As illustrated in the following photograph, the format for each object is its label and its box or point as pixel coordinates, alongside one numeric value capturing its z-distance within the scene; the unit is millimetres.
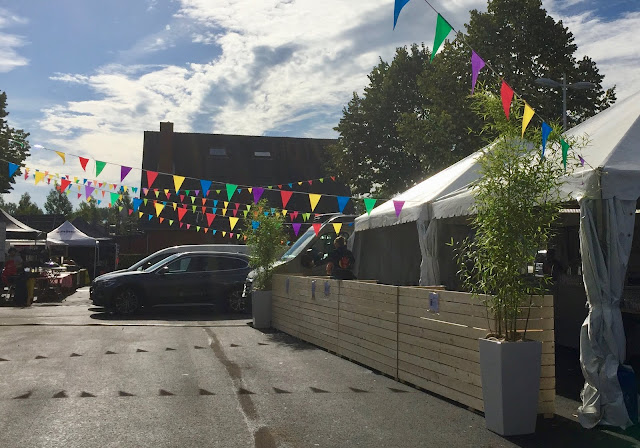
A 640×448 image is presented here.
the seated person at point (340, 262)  11109
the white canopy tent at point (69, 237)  31219
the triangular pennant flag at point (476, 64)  7215
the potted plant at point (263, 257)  13789
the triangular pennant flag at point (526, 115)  6668
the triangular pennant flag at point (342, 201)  14120
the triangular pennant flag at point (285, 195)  17514
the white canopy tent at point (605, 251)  6207
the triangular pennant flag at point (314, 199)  15838
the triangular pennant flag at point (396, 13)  6335
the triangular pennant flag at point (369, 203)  13258
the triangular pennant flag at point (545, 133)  6650
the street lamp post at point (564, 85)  20547
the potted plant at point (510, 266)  5773
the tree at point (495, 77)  25944
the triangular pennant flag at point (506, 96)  6649
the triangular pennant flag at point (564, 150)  6903
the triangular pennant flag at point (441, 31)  6957
